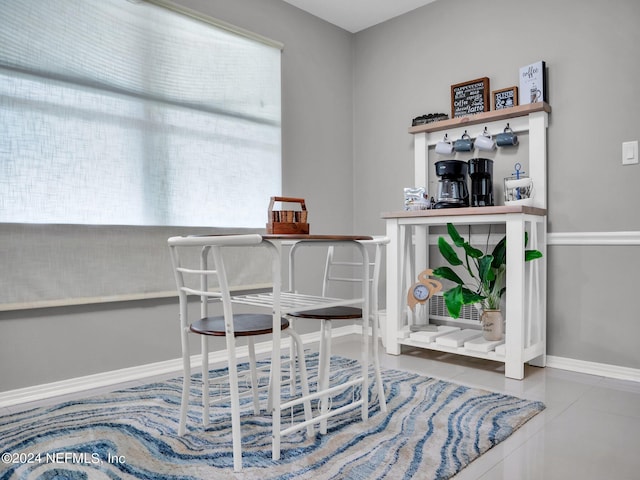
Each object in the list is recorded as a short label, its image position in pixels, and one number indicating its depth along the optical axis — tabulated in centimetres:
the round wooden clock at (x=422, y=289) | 285
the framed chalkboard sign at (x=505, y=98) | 286
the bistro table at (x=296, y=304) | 150
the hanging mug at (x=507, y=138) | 285
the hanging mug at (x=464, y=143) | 307
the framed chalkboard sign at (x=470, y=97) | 302
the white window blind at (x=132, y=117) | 220
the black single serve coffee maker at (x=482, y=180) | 283
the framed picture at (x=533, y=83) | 275
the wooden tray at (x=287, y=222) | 170
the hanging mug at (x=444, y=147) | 316
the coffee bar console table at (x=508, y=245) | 247
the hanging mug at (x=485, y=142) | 295
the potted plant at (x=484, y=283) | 261
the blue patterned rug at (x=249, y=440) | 151
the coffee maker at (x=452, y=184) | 285
